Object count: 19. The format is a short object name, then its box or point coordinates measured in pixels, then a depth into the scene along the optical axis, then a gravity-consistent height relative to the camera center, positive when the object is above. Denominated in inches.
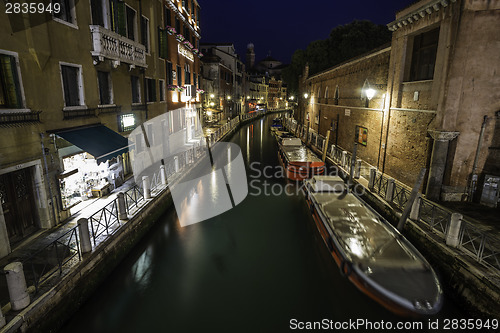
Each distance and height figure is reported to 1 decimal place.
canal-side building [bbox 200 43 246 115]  1796.3 +281.1
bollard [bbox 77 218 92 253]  254.8 -119.7
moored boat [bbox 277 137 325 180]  606.5 -126.2
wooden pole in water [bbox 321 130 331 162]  698.4 -107.0
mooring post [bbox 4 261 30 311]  186.1 -120.5
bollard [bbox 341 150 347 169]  593.9 -111.9
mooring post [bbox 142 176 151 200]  411.6 -119.0
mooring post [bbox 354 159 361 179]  524.9 -119.6
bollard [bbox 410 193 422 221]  335.0 -121.5
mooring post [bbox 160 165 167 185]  481.1 -119.2
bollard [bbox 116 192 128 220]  335.0 -122.0
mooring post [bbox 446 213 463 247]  261.7 -115.0
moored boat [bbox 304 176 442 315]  232.5 -145.5
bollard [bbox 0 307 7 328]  175.1 -134.3
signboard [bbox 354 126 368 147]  609.6 -63.8
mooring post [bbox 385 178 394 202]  395.5 -117.2
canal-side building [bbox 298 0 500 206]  345.7 +11.0
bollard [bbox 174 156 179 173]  555.8 -113.4
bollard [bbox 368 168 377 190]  449.4 -114.3
